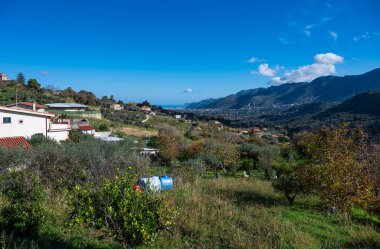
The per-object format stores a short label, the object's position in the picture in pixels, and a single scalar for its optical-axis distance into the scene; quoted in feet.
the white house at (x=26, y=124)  81.05
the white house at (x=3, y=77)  222.48
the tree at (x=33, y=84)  207.41
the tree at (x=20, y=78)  218.34
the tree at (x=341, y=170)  27.63
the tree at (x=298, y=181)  31.09
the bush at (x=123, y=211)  13.52
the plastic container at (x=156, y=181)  37.37
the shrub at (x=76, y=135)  79.72
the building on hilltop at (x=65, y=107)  161.66
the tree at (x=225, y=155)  64.54
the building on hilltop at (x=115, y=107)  229.15
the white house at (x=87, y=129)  106.83
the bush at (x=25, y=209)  19.35
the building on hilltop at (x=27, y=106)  128.88
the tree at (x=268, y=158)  56.70
